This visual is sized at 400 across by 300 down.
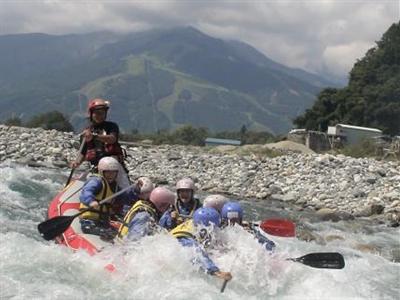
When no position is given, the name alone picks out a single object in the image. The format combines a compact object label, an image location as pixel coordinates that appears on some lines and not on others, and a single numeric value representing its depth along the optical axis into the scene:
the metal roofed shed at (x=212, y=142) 59.46
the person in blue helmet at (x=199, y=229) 7.44
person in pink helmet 8.16
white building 39.95
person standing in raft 9.84
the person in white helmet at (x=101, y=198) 9.02
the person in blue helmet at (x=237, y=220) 7.82
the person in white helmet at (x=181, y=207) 8.26
